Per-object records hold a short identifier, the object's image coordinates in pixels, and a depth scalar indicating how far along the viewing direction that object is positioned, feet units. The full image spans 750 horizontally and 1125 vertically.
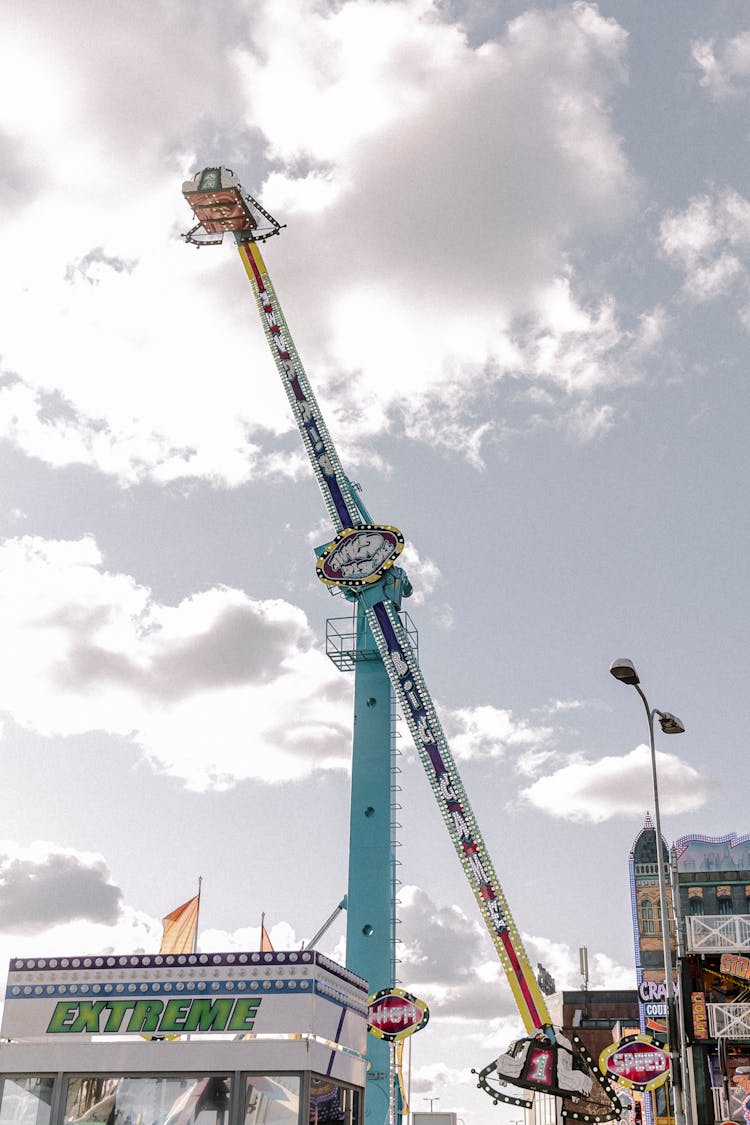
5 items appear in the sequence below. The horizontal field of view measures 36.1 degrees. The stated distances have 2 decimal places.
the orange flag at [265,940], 162.71
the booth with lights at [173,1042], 63.46
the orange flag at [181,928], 127.95
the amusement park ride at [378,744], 133.90
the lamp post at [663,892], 83.87
